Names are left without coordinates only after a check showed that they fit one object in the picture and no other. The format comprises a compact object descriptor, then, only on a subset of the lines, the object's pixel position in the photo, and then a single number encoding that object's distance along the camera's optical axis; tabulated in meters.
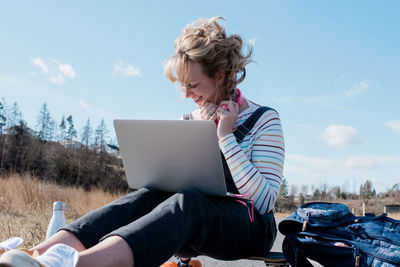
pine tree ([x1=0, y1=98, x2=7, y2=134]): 32.59
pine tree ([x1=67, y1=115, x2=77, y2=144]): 44.04
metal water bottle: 2.16
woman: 1.20
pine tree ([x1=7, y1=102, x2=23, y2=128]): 30.42
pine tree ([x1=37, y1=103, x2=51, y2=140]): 38.50
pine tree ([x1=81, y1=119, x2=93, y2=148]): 35.66
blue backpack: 1.49
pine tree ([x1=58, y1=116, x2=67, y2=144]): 44.88
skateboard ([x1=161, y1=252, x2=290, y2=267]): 1.60
